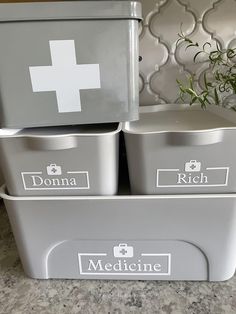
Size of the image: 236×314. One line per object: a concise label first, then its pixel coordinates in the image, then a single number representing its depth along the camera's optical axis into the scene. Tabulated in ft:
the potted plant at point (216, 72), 1.93
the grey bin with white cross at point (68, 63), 1.17
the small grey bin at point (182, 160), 1.23
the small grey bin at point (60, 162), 1.26
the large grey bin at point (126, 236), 1.36
